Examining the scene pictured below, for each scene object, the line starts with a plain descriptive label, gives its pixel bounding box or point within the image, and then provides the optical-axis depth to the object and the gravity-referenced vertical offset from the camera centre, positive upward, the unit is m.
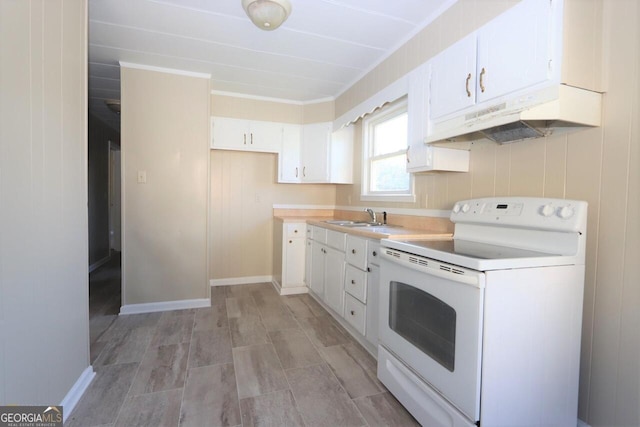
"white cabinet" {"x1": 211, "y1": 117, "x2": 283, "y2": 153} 3.49 +0.77
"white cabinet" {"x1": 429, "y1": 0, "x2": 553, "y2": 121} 1.28 +0.72
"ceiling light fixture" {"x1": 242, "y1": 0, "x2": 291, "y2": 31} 1.71 +1.11
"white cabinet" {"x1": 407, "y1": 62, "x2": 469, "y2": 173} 1.91 +0.39
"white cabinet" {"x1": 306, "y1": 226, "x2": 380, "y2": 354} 2.05 -0.64
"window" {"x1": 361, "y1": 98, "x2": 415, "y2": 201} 2.70 +0.45
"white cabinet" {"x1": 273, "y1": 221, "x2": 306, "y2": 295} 3.40 -0.68
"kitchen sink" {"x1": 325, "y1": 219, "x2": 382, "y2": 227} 2.80 -0.23
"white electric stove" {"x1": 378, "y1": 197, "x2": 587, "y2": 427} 1.11 -0.48
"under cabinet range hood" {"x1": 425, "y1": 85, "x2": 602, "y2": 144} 1.22 +0.39
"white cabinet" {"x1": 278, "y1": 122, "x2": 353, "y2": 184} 3.54 +0.55
